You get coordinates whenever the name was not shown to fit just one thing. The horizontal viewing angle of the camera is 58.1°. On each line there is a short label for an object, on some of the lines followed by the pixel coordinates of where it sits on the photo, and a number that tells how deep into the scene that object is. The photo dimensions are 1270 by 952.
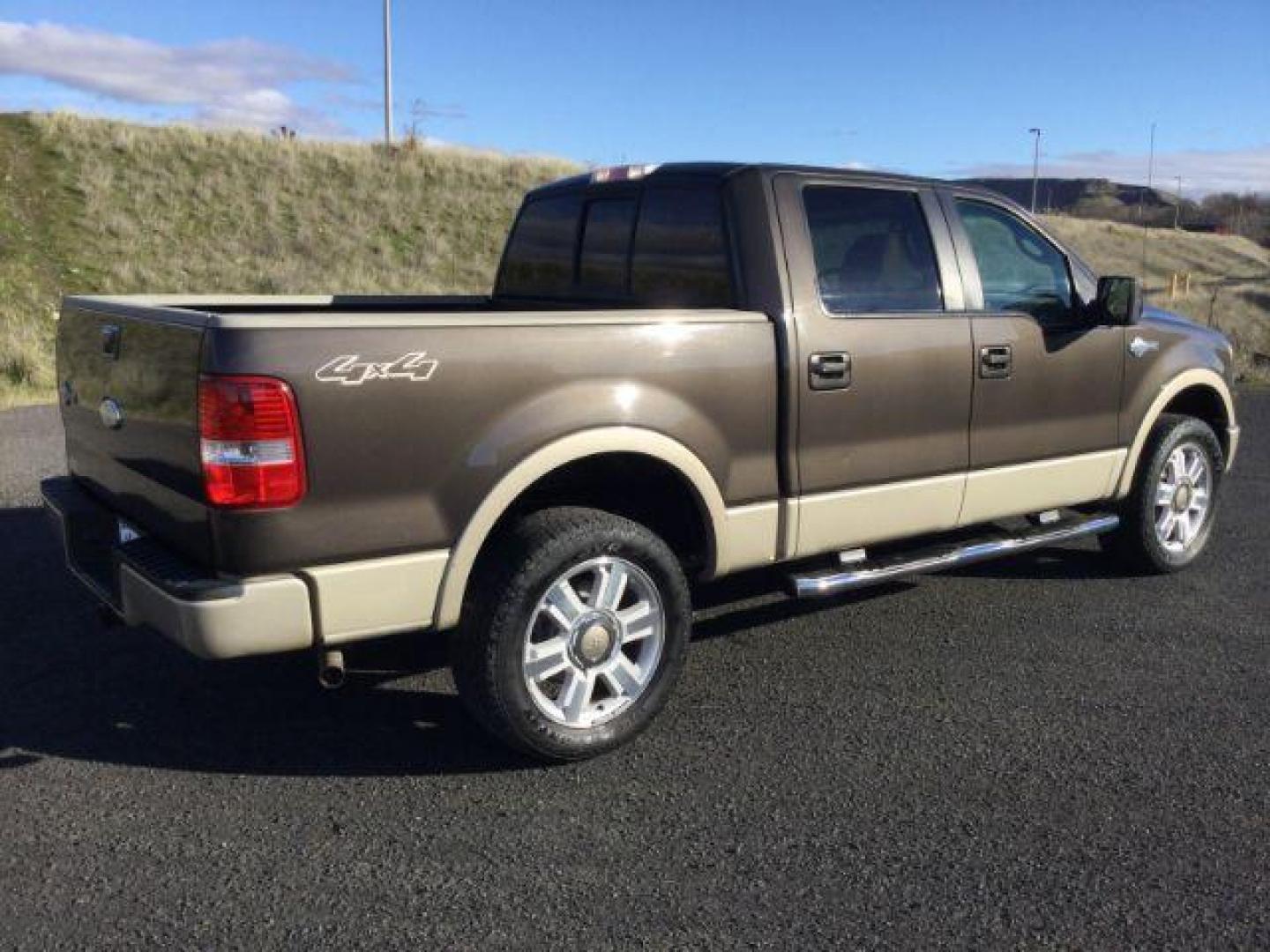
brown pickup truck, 3.14
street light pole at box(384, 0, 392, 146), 33.41
